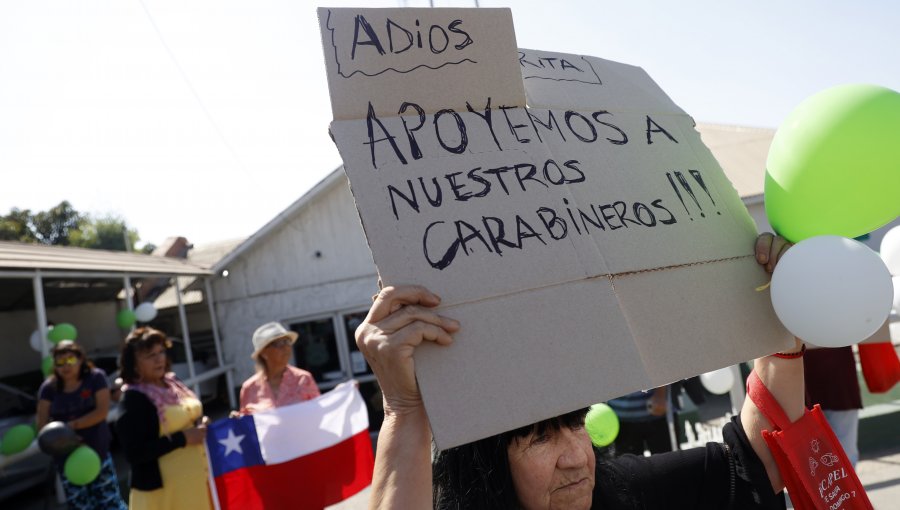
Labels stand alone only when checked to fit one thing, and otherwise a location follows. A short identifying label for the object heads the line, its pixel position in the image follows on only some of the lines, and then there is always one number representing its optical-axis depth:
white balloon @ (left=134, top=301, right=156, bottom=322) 9.95
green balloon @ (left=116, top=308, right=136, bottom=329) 8.98
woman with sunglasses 4.87
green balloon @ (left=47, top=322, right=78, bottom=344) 6.75
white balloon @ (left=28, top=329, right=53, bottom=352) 8.02
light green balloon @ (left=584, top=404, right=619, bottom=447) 3.43
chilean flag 3.81
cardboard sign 1.12
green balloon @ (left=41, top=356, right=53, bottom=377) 6.56
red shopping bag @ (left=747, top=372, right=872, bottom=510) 1.52
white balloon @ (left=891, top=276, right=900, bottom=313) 2.96
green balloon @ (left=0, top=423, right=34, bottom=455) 5.69
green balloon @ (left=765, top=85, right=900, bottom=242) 1.37
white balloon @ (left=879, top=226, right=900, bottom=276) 3.15
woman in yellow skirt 3.41
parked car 7.03
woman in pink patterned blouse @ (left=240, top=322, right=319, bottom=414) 4.26
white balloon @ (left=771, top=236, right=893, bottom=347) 1.25
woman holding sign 1.09
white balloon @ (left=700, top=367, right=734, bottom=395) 4.82
